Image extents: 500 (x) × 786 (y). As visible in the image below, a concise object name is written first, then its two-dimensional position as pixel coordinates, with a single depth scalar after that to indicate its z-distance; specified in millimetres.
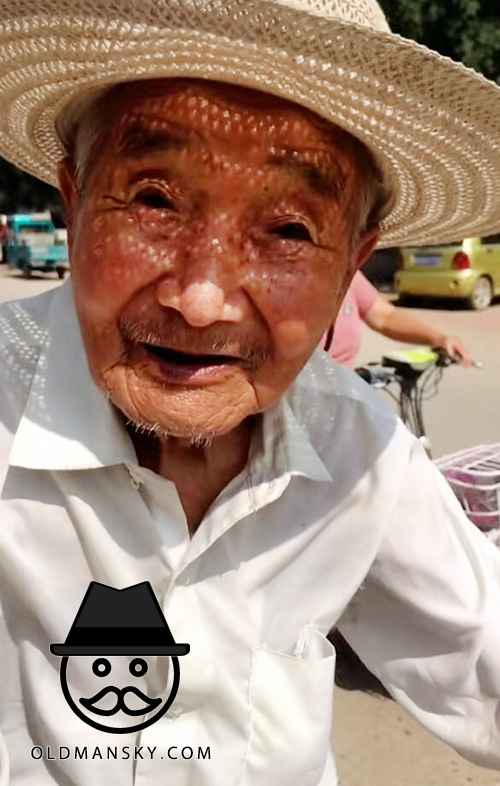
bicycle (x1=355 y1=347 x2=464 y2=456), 3732
